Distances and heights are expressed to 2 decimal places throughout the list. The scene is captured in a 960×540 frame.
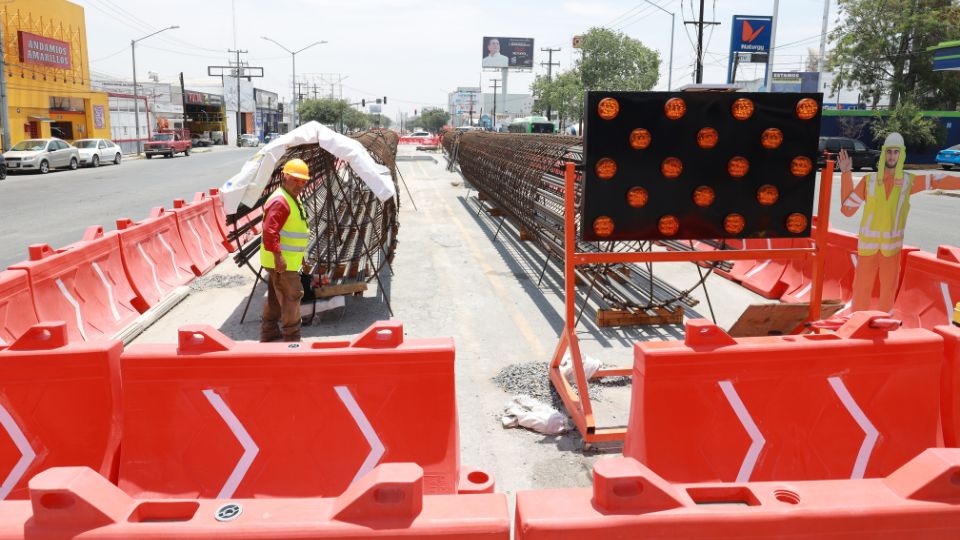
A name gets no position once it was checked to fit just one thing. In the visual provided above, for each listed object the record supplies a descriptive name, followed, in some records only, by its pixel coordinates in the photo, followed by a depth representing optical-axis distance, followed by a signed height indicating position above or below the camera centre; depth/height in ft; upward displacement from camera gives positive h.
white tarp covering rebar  23.48 -0.58
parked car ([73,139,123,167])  118.11 -1.44
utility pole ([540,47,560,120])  291.28 +40.37
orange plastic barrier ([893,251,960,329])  21.03 -4.19
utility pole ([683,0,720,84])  84.06 +13.57
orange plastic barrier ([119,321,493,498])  11.75 -4.60
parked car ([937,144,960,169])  119.75 +1.20
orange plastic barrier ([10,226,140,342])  21.38 -4.99
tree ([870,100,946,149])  134.00 +7.49
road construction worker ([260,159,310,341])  21.13 -3.01
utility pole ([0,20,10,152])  111.45 +5.13
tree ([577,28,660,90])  193.67 +27.38
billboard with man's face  407.44 +61.22
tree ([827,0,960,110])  138.00 +24.58
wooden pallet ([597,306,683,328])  25.94 -6.21
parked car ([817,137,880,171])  120.57 +1.91
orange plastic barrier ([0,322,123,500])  11.74 -4.61
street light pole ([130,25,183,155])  180.55 +10.79
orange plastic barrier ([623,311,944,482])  12.09 -4.37
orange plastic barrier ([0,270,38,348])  19.02 -4.77
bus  177.47 +7.96
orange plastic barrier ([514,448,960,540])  7.21 -3.85
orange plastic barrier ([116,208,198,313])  27.84 -5.08
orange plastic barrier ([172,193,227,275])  35.45 -4.83
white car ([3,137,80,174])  99.19 -1.94
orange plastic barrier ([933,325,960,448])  12.32 -4.13
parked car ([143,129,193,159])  154.92 +0.26
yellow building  125.90 +14.22
